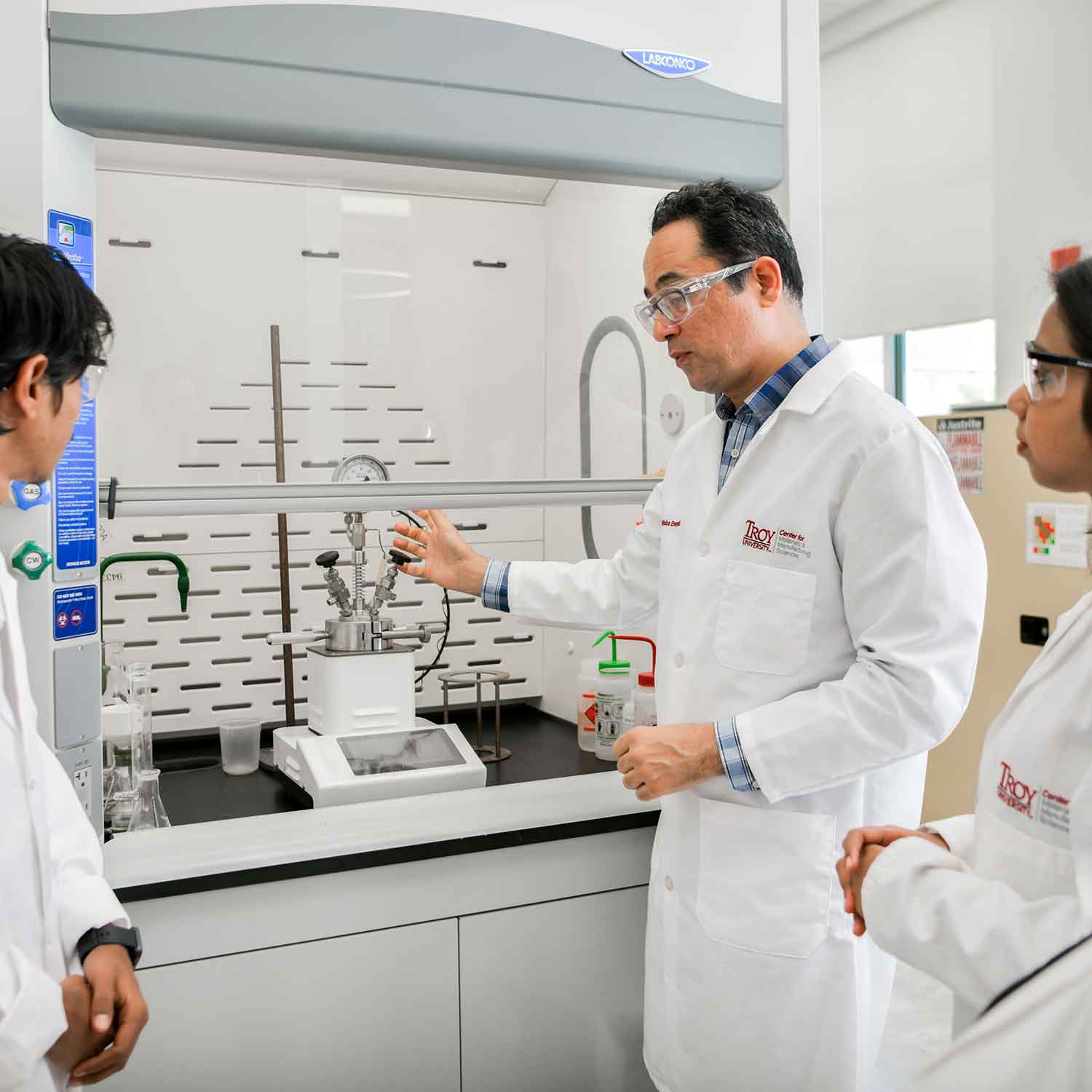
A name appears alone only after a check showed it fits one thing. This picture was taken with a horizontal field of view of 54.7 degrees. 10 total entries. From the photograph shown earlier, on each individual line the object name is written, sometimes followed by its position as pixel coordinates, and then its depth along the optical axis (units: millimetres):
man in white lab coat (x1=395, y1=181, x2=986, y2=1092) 1378
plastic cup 2010
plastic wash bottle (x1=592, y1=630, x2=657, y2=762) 2090
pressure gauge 1801
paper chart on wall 3285
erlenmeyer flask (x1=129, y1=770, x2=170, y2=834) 1737
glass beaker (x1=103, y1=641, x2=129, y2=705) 1866
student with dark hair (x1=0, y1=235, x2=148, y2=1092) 1021
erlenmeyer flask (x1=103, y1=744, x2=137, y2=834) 1715
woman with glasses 863
